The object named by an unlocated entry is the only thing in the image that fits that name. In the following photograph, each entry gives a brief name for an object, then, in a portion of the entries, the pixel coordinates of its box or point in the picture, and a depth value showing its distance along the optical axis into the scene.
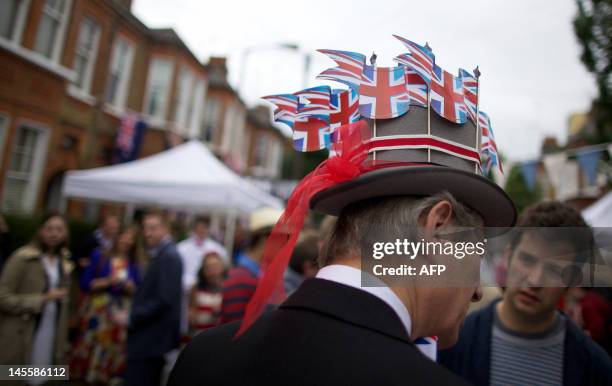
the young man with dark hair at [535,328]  1.05
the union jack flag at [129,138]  5.30
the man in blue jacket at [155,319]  3.18
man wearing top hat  0.82
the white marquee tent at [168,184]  5.99
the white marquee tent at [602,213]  3.98
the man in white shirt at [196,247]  5.90
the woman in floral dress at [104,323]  4.39
